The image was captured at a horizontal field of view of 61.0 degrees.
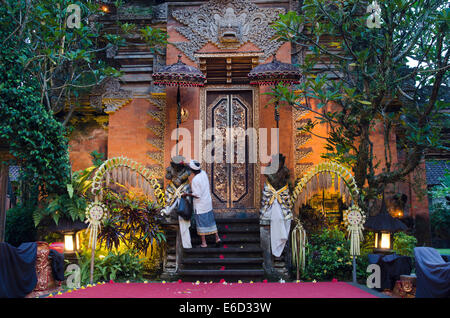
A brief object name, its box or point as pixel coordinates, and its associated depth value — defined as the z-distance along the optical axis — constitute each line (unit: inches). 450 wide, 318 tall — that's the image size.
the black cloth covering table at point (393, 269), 245.9
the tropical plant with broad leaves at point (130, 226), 286.5
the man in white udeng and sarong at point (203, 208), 296.8
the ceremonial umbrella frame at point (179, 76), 326.6
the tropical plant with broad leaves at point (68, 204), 287.6
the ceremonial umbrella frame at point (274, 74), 324.2
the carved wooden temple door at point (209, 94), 361.4
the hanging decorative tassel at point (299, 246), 286.2
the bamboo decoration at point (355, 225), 264.1
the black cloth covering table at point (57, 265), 261.0
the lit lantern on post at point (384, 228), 269.6
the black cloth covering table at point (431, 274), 196.5
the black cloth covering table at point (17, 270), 209.6
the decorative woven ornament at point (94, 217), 272.9
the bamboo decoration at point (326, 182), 281.4
